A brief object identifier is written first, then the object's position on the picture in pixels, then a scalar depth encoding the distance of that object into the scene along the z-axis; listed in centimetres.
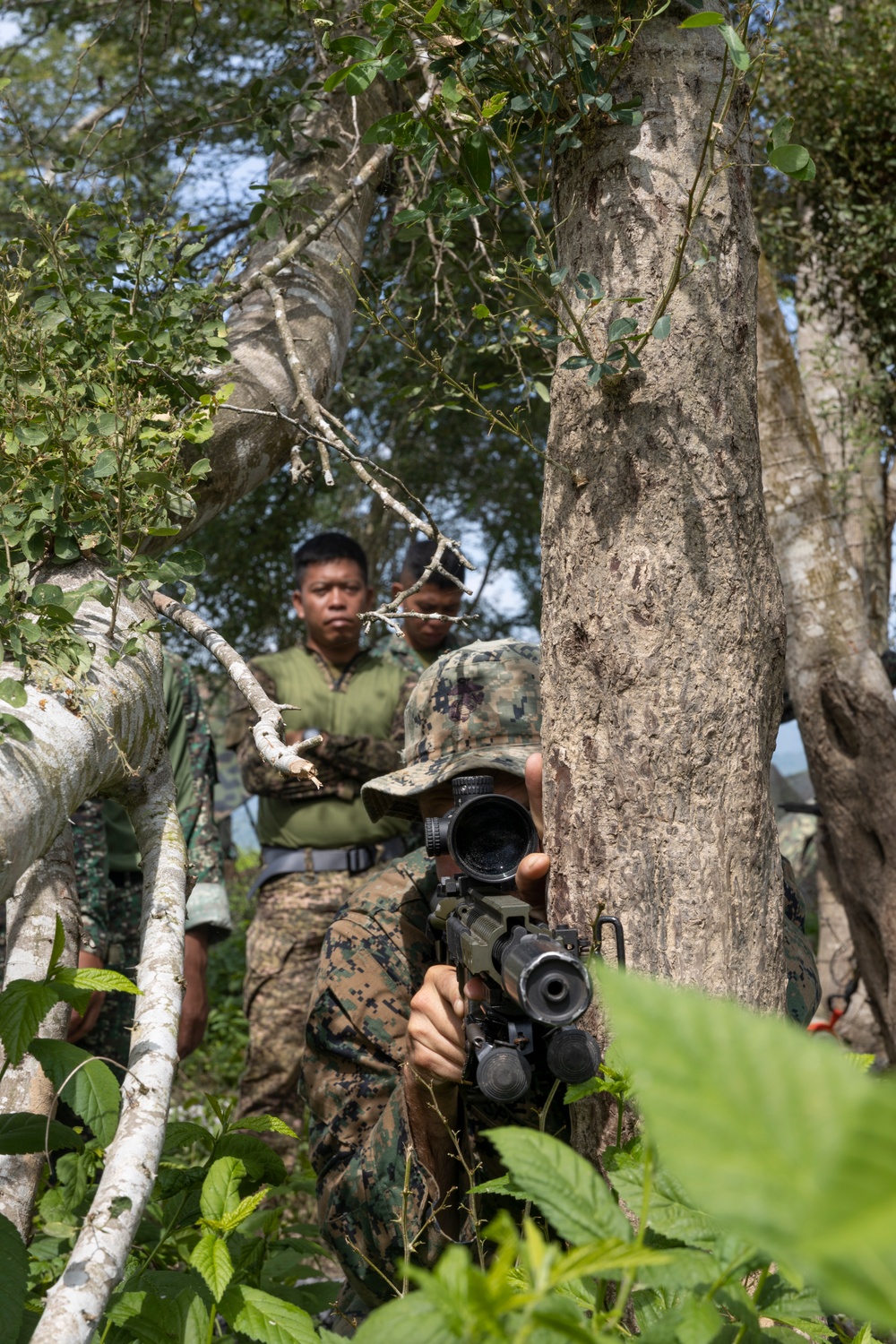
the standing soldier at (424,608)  505
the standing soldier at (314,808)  446
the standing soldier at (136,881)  341
